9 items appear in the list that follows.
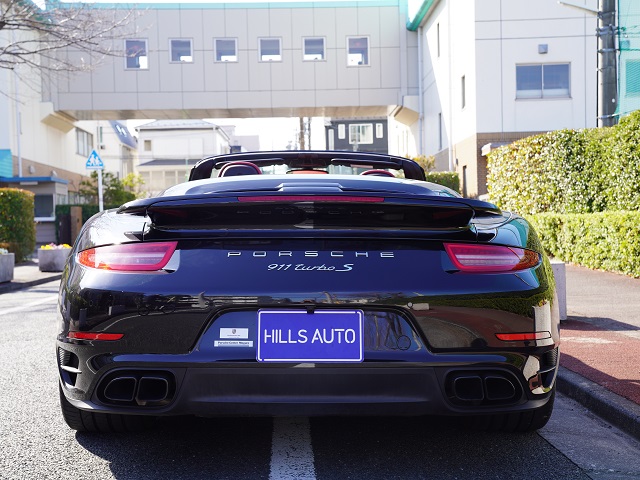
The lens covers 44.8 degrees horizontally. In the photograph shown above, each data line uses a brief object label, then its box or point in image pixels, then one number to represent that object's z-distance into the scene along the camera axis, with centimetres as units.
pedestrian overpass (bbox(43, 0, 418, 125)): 3266
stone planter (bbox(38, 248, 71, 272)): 1702
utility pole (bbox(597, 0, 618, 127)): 1214
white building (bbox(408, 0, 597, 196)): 2508
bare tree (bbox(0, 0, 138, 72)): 1588
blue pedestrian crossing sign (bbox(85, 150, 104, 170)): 2005
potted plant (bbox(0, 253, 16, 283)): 1359
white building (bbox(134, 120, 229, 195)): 8031
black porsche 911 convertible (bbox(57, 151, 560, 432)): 289
